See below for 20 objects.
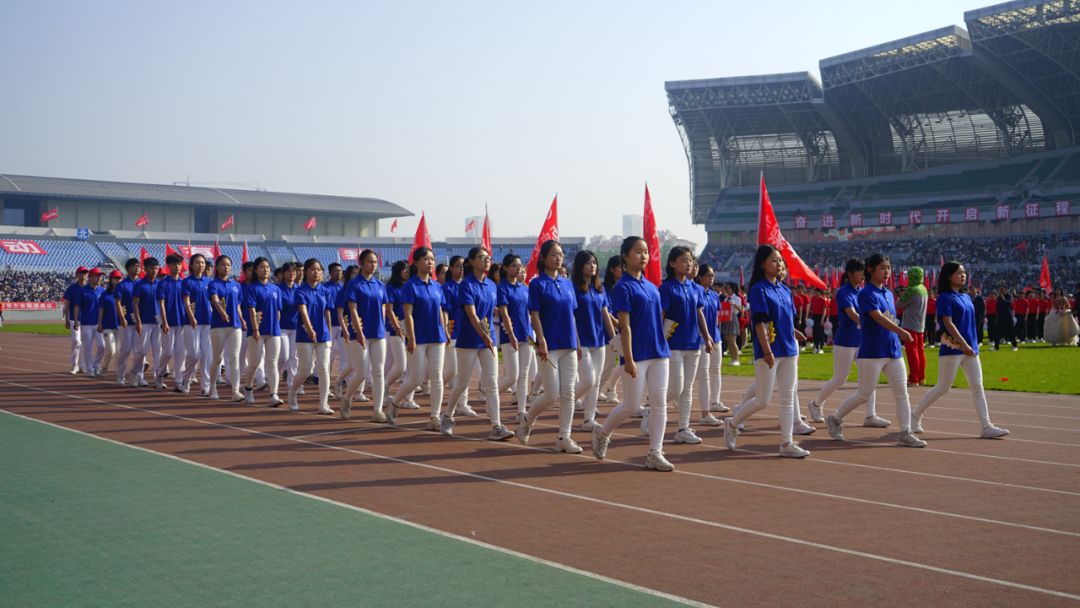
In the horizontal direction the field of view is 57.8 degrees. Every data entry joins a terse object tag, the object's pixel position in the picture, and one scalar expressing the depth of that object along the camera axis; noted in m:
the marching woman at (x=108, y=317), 18.55
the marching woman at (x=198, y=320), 15.46
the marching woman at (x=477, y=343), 10.50
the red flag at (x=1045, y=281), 35.44
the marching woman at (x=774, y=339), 9.40
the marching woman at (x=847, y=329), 11.27
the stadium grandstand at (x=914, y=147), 60.19
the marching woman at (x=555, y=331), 9.52
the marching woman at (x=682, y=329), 9.46
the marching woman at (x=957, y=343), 10.70
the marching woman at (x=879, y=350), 10.39
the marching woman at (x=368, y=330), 12.09
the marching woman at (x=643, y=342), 8.54
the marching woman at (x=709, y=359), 12.36
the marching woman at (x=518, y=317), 10.72
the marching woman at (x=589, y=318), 9.65
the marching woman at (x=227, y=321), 14.45
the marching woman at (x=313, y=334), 13.15
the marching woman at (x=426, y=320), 10.98
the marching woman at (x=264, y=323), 13.98
